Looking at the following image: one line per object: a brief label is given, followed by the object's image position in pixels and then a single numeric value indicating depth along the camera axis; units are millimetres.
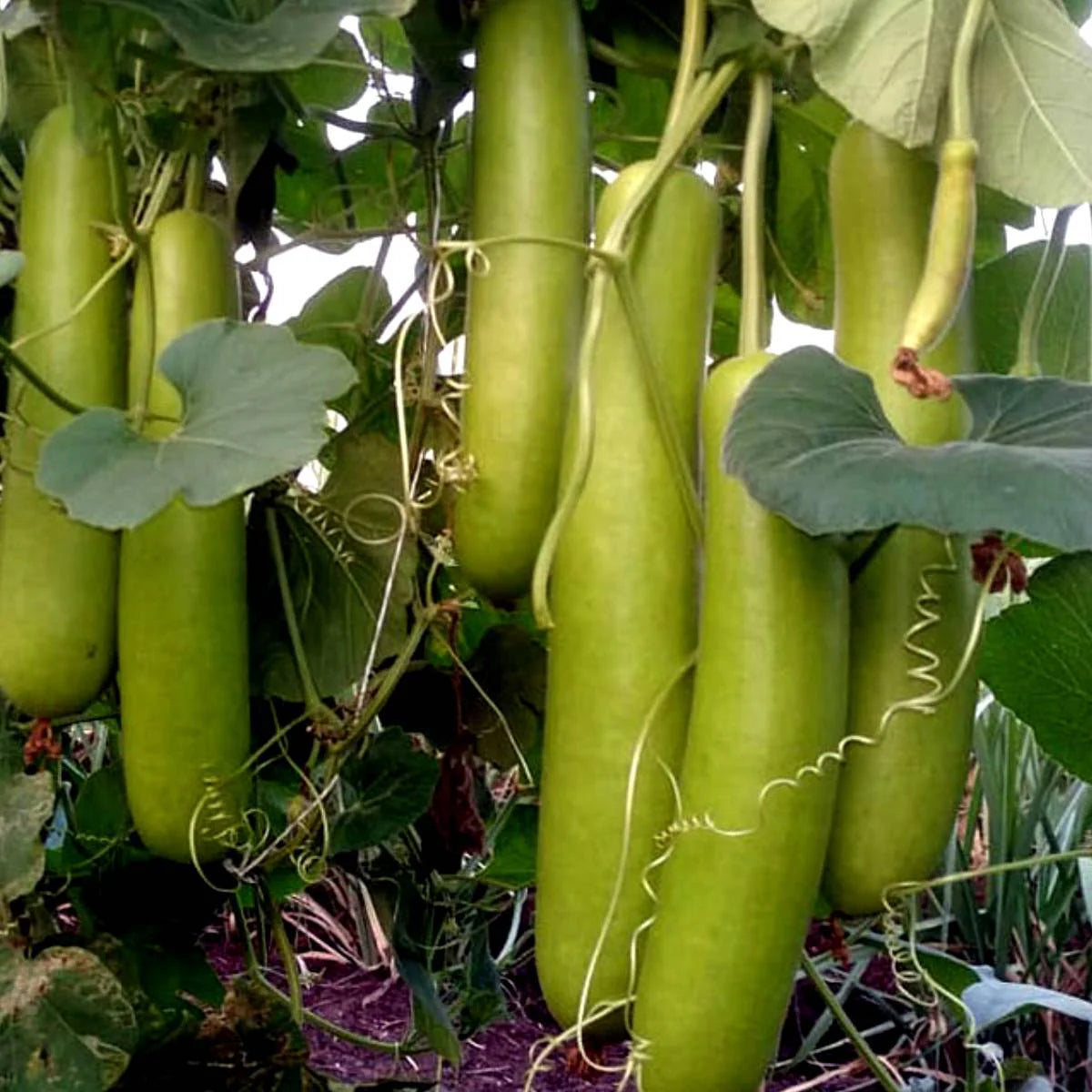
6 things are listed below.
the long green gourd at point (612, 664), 436
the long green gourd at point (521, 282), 489
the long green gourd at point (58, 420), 499
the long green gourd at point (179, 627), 500
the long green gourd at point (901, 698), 432
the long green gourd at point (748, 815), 399
